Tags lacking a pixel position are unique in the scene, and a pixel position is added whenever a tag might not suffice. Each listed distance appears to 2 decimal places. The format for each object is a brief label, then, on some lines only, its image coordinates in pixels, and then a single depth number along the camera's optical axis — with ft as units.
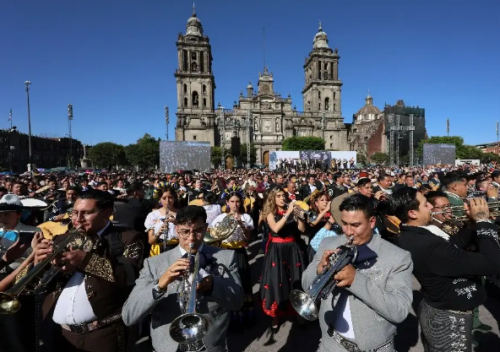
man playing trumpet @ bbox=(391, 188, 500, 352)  7.80
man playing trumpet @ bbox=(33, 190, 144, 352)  7.78
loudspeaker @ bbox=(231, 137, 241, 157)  126.93
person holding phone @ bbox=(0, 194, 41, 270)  10.27
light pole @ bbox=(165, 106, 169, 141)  136.77
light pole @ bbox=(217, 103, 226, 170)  229.13
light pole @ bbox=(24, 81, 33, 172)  79.15
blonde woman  14.90
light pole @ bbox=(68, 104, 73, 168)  111.96
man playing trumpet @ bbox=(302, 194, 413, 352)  6.27
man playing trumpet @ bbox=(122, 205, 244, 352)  6.56
